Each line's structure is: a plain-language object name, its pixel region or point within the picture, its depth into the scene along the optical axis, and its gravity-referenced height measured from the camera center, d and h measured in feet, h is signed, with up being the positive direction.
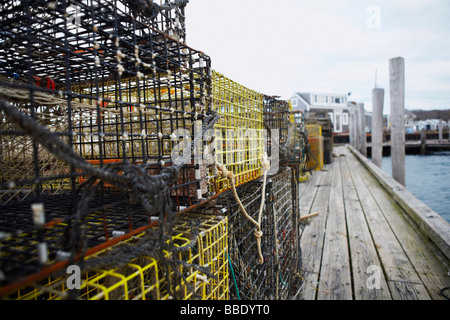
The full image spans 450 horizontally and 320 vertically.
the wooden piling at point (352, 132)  67.60 +1.53
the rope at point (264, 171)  5.16 -0.67
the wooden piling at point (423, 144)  77.10 -2.39
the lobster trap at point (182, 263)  3.03 -1.73
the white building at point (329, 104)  125.39 +16.60
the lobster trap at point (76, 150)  2.62 -0.09
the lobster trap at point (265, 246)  5.93 -2.85
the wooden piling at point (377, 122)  31.30 +1.82
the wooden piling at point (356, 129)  54.27 +1.81
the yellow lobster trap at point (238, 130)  5.70 +0.27
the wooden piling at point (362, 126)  47.38 +2.07
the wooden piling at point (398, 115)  19.75 +1.62
